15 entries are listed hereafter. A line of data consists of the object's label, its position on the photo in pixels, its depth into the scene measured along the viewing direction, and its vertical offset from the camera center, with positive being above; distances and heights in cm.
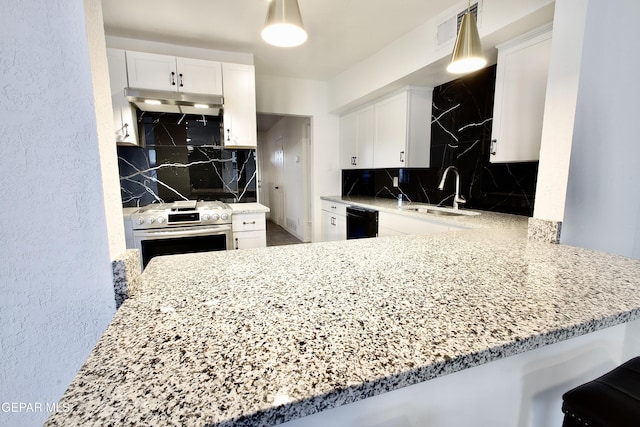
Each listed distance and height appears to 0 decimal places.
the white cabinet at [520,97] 174 +51
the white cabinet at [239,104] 294 +75
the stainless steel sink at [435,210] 260 -35
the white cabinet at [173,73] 264 +99
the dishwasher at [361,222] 299 -54
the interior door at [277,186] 620 -26
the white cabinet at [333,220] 363 -64
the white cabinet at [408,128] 295 +51
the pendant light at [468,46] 132 +61
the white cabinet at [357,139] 356 +49
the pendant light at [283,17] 117 +66
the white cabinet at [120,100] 257 +70
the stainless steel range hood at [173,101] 248 +69
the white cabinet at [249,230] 278 -56
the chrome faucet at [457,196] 259 -20
